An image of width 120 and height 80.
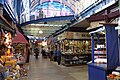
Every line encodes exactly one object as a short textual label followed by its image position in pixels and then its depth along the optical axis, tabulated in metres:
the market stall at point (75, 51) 9.08
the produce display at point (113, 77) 2.61
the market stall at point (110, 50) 3.18
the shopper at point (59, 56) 9.81
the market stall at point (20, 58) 4.05
